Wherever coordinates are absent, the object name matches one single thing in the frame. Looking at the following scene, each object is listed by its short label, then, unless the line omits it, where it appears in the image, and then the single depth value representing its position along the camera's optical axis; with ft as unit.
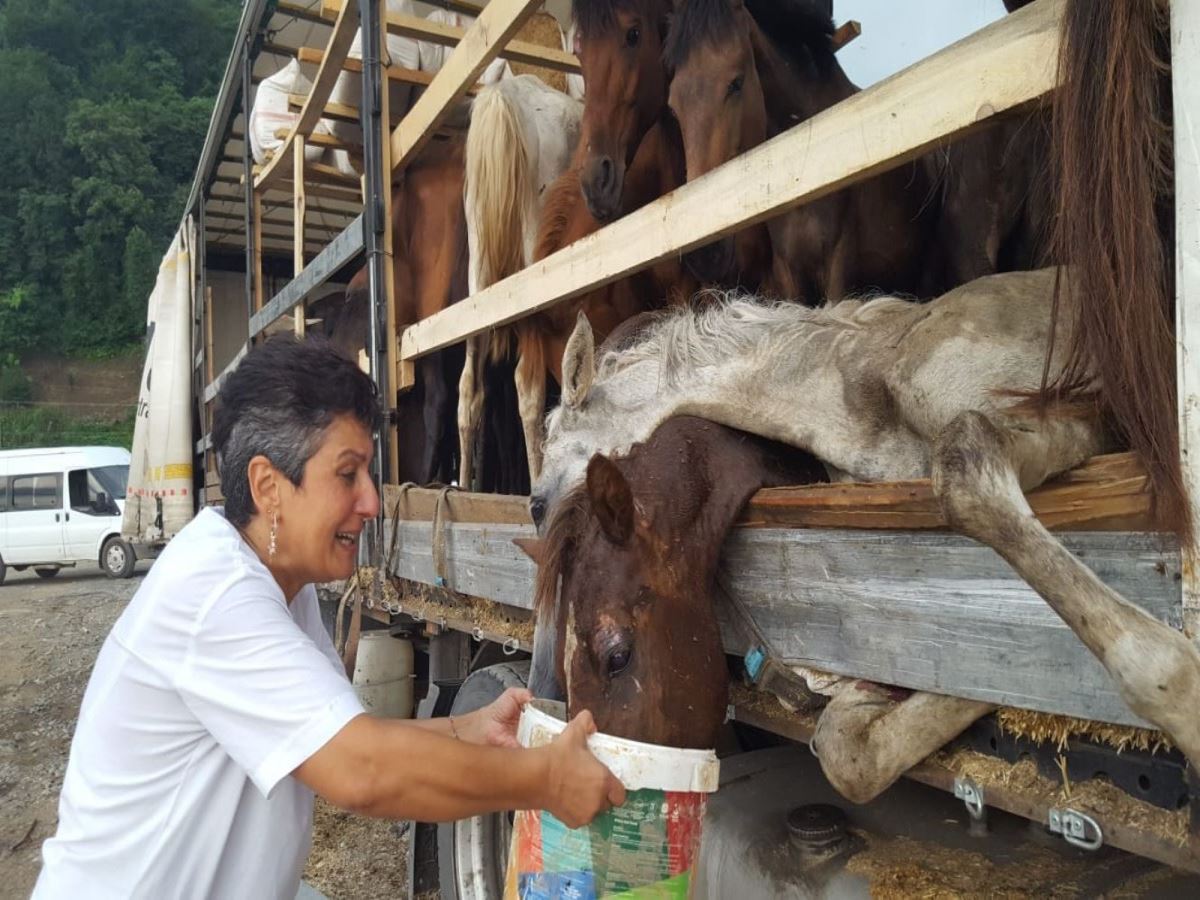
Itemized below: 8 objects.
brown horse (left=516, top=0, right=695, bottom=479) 10.76
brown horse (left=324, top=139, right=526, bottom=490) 16.28
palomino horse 12.53
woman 3.85
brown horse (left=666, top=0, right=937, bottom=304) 9.28
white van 50.44
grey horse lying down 3.44
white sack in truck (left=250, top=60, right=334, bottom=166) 21.01
